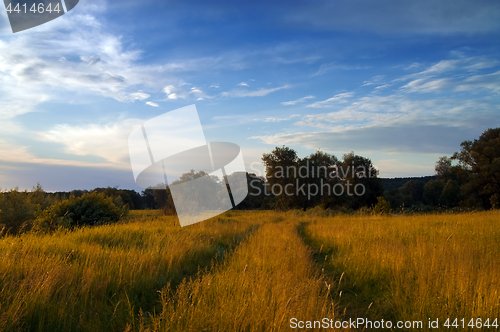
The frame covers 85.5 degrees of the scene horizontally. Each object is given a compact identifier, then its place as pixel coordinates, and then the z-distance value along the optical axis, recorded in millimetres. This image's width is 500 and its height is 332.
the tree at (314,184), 38438
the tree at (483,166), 34094
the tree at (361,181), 47312
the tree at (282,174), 38656
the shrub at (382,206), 20631
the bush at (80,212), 13516
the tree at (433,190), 63725
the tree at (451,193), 51344
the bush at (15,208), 20641
